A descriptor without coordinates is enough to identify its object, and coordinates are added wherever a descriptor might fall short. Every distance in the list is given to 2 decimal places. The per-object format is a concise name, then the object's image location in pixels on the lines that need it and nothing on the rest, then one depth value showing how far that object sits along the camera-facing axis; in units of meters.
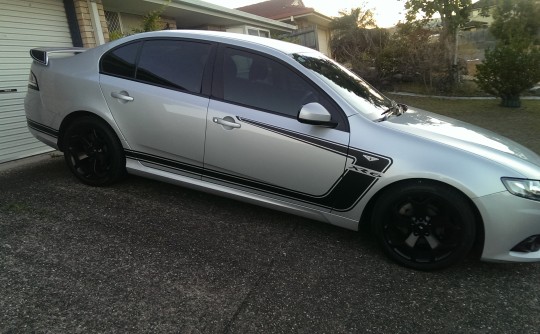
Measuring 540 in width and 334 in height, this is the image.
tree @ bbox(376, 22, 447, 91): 12.55
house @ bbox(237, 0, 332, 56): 16.92
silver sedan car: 2.62
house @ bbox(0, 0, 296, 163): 5.57
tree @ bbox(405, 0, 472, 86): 12.28
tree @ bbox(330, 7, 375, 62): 16.20
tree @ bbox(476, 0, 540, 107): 9.51
